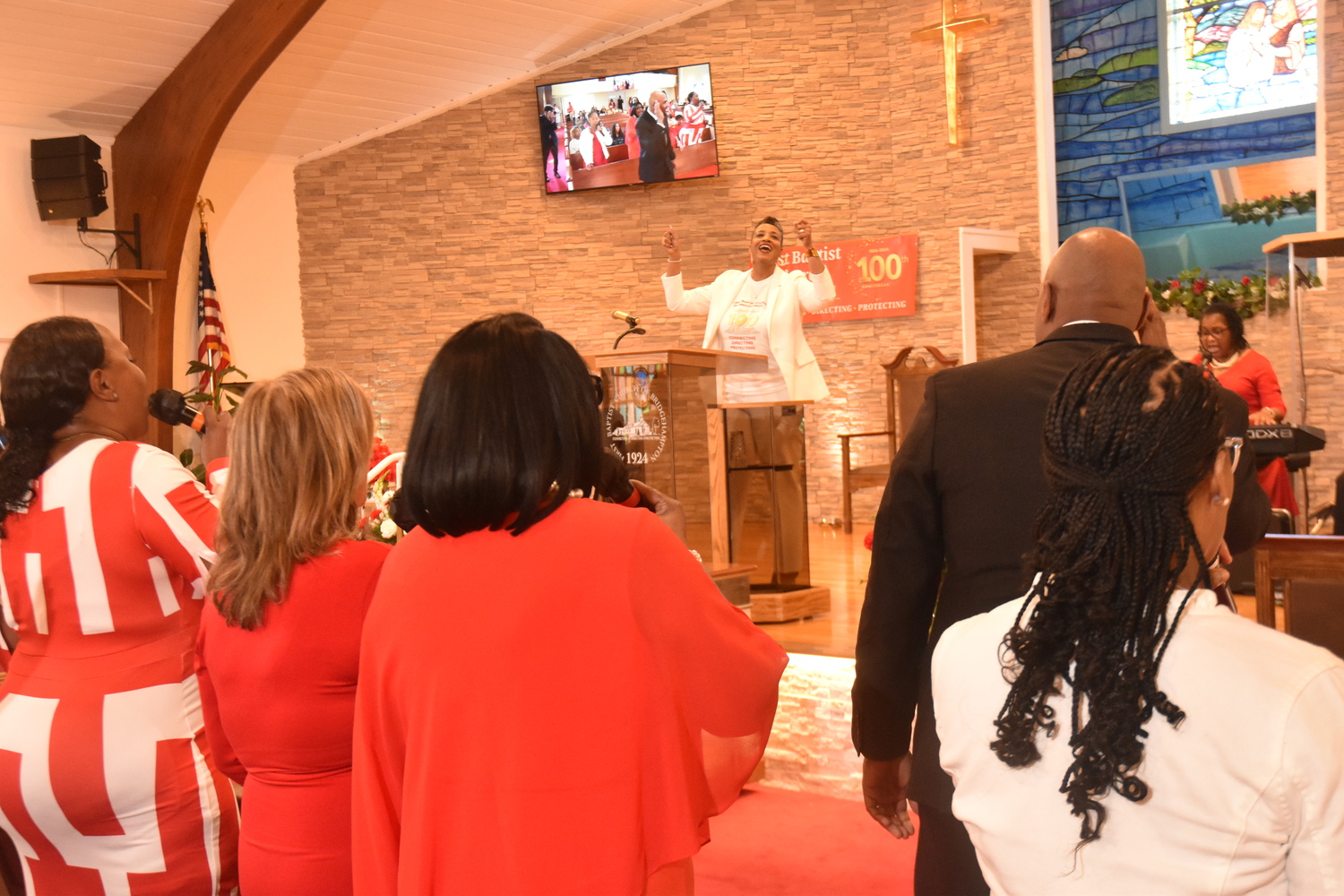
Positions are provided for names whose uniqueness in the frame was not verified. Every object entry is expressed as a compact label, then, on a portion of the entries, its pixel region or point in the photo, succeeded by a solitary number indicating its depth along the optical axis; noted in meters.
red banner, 9.70
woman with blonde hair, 1.65
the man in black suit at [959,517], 1.69
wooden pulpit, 4.81
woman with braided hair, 0.90
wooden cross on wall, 9.27
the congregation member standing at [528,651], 1.28
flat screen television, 9.93
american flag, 9.14
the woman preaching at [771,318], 5.57
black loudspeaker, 8.05
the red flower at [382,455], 3.30
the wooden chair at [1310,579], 2.87
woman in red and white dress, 1.82
